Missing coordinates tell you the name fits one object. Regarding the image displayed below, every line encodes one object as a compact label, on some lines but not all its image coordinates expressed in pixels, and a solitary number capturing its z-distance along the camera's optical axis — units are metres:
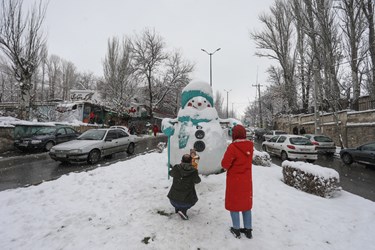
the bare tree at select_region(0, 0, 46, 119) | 15.66
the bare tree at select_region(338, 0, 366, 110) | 17.14
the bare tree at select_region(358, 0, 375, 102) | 16.18
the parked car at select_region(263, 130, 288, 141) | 23.75
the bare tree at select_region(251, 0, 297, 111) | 28.77
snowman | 6.12
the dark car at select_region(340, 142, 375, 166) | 10.70
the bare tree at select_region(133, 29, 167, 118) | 36.03
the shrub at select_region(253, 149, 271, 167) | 8.78
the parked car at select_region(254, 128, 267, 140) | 32.49
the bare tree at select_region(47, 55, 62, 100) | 47.22
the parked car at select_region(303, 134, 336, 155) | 15.23
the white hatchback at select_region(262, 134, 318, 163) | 11.76
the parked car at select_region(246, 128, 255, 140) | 26.97
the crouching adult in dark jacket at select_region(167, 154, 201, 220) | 3.90
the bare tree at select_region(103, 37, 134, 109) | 31.45
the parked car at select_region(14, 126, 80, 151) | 13.40
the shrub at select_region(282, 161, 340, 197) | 5.39
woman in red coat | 3.40
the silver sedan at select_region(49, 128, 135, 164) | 9.30
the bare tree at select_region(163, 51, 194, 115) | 37.84
